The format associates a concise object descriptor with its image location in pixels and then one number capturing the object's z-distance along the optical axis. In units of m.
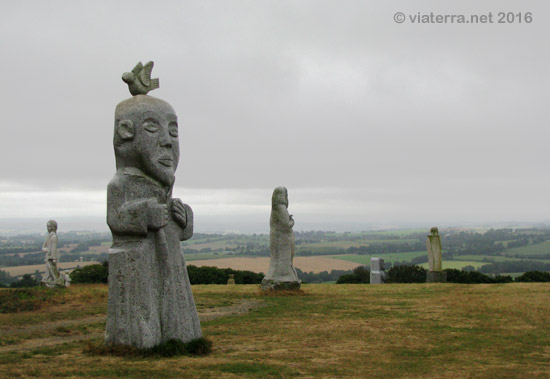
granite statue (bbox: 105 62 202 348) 9.12
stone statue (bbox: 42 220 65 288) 25.09
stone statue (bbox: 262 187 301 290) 20.36
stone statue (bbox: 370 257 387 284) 27.41
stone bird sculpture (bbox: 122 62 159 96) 10.01
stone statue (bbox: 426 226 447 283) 25.97
